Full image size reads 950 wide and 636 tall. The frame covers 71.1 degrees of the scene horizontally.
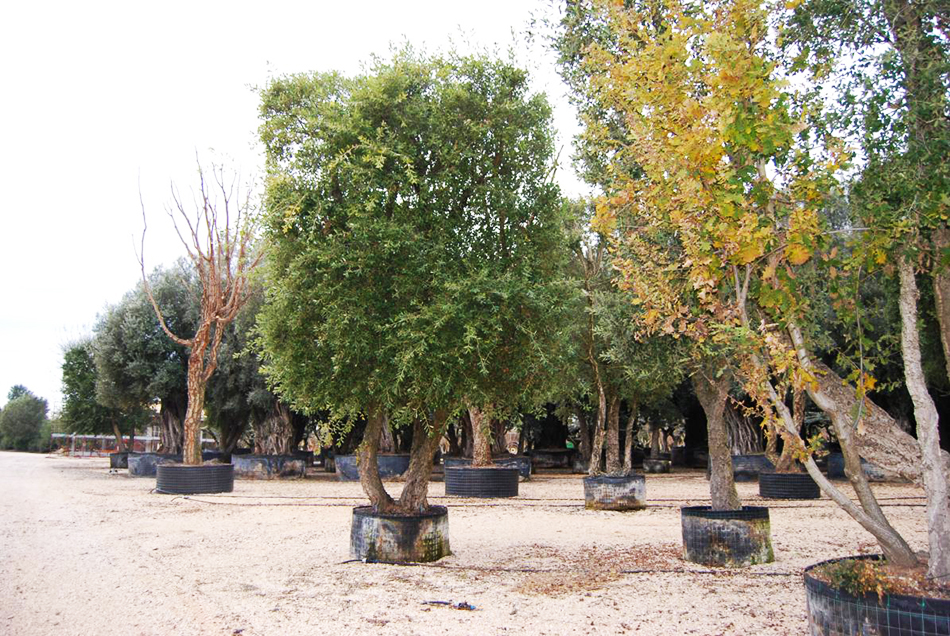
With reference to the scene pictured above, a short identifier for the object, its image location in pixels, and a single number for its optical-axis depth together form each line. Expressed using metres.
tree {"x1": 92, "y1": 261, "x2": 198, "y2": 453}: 26.25
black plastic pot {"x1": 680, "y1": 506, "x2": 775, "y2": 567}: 8.02
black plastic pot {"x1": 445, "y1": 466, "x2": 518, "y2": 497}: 17.50
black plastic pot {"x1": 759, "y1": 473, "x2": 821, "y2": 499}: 16.30
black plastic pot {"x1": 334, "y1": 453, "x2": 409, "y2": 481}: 23.19
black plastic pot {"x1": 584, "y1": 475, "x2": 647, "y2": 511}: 14.58
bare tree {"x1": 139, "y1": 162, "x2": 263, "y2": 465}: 19.97
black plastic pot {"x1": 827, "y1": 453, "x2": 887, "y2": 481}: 21.62
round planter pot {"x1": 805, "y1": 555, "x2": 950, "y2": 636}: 3.69
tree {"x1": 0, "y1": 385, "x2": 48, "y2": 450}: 67.50
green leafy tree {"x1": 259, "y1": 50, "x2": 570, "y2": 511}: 8.01
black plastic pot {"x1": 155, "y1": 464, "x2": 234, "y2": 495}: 18.39
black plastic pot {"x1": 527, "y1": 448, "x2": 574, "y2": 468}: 33.78
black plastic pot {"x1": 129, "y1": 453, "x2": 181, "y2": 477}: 27.44
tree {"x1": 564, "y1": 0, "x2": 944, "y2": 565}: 4.62
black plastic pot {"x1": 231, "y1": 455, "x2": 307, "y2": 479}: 25.30
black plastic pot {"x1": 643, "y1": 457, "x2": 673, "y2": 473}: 30.94
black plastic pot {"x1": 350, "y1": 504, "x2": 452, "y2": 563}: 8.20
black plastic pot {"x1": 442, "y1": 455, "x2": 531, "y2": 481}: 22.69
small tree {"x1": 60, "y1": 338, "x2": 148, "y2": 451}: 34.00
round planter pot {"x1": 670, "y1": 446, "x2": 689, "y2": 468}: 36.69
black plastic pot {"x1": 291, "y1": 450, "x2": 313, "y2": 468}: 26.95
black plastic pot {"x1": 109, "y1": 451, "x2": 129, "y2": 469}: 32.97
